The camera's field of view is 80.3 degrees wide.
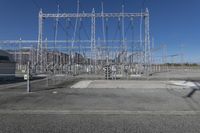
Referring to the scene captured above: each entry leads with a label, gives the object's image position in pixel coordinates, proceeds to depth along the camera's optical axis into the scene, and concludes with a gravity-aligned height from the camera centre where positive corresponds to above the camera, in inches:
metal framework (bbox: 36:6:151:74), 517.2 +212.1
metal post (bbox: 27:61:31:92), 255.7 -13.6
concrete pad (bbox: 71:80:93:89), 316.6 -49.2
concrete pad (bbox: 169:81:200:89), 312.6 -48.0
